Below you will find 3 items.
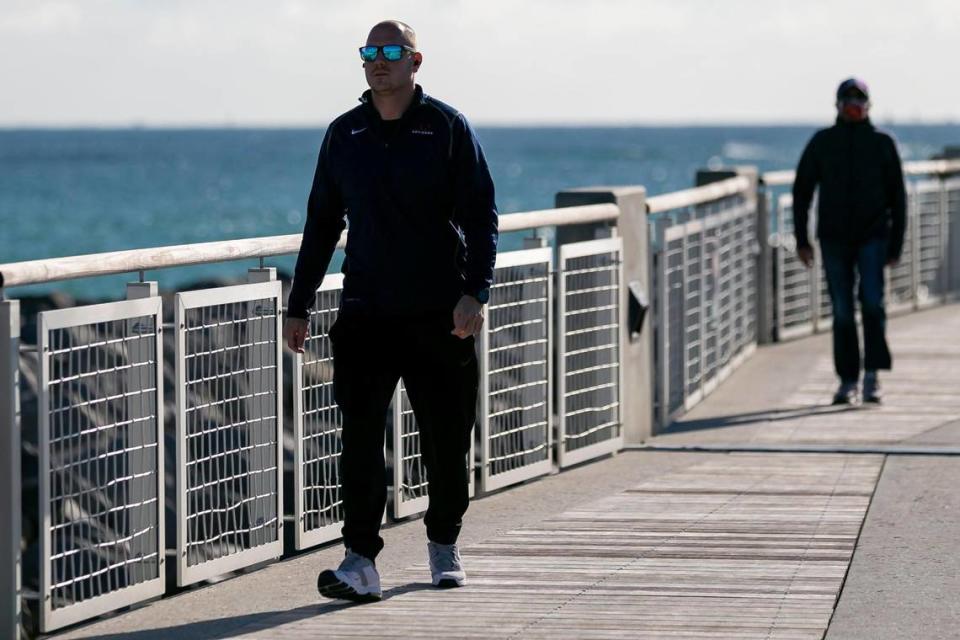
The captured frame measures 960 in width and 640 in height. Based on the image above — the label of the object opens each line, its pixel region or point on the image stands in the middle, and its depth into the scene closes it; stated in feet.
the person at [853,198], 72.21
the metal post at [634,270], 62.46
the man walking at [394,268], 39.37
